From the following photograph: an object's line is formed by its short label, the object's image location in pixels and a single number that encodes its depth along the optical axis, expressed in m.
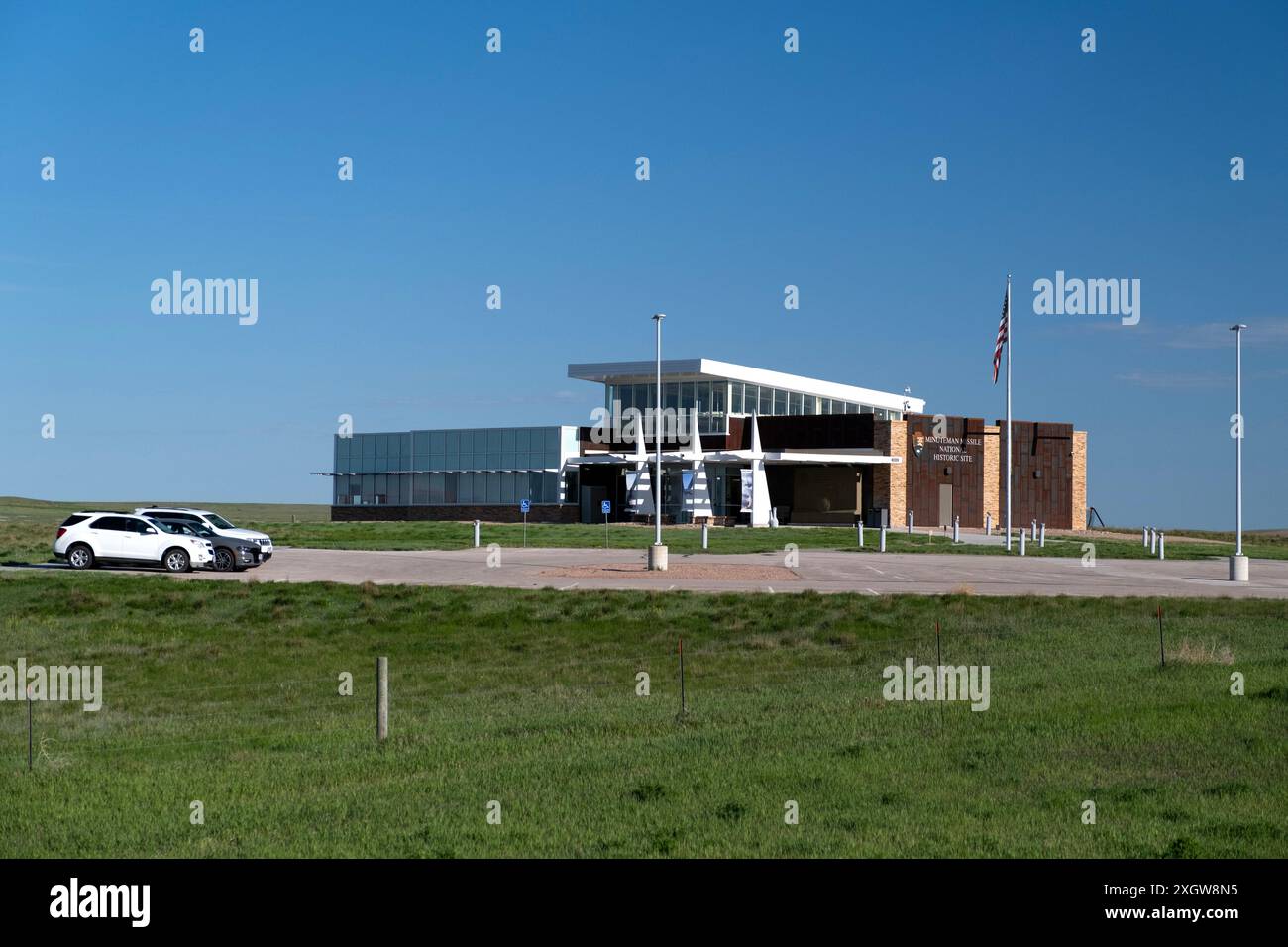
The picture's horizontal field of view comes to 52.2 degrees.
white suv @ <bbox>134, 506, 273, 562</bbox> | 38.16
